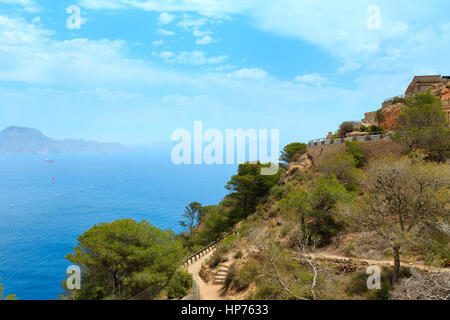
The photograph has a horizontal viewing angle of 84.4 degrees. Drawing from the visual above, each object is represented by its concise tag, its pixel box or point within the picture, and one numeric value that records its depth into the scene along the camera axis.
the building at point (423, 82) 39.09
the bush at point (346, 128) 35.56
